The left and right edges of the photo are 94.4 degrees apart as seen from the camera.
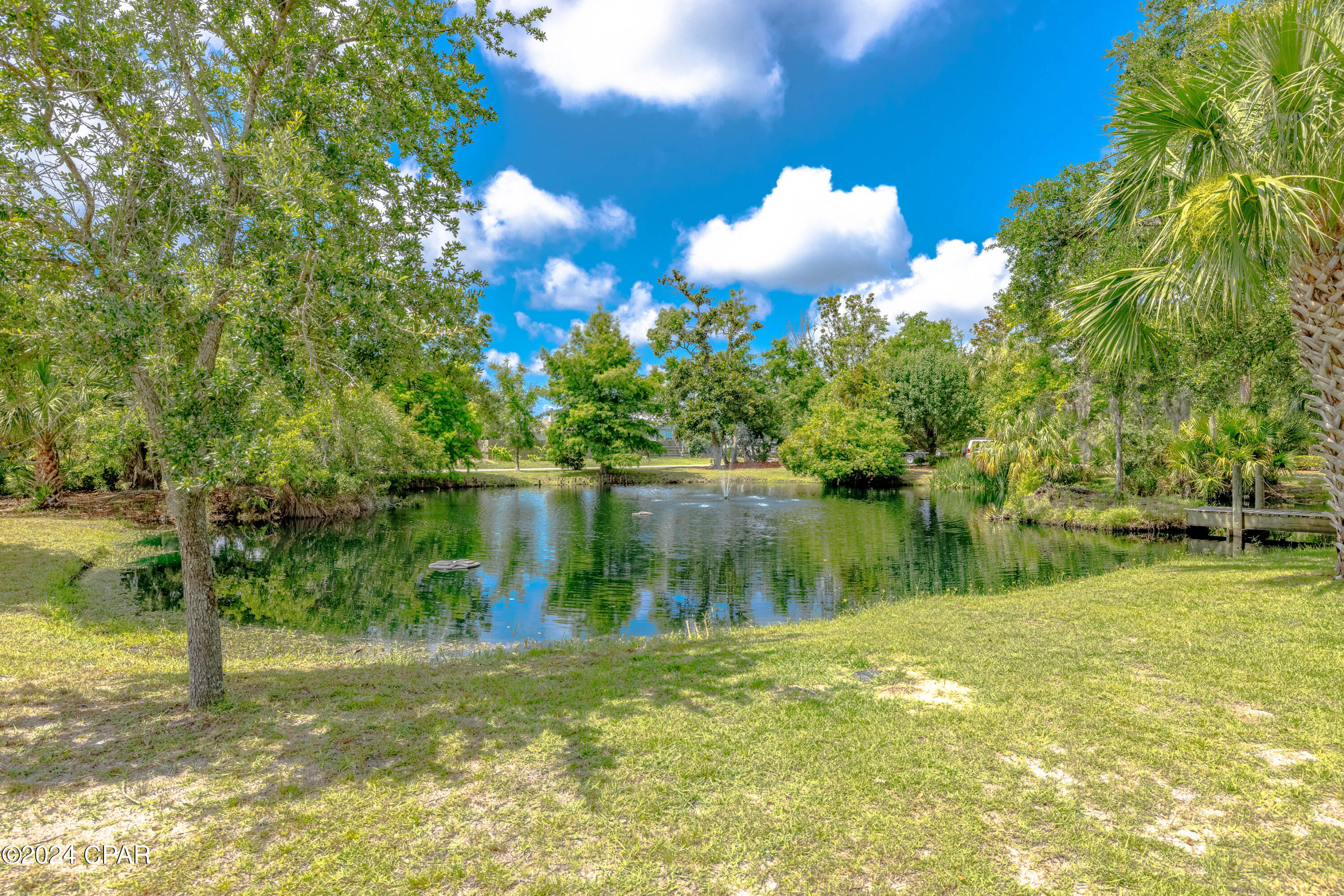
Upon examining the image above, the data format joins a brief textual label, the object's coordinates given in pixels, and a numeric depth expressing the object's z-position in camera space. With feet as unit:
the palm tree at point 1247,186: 22.67
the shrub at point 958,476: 102.73
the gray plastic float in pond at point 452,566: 51.04
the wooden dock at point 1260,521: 46.16
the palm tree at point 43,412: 22.41
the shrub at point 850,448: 131.44
